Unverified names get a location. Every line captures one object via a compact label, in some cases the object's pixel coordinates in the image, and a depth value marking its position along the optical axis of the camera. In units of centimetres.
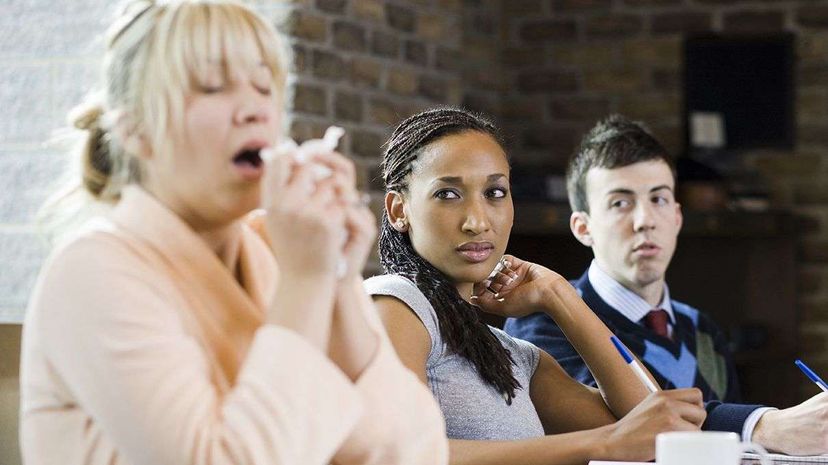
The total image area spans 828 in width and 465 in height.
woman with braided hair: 232
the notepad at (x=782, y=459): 237
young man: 291
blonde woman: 181
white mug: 193
